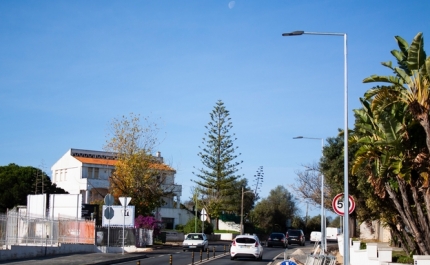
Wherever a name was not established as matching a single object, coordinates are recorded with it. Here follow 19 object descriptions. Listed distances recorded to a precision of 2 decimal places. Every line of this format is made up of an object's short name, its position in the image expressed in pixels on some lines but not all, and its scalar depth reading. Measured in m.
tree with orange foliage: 55.12
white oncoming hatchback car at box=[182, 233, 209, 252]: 45.12
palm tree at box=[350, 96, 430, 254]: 21.81
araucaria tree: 80.88
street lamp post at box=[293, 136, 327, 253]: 31.72
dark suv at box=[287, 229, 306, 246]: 65.06
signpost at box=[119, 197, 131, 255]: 35.72
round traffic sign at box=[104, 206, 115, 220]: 34.78
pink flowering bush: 49.59
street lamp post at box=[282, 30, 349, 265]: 18.34
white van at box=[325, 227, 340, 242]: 59.66
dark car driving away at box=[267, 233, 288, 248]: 58.53
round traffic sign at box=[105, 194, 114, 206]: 34.28
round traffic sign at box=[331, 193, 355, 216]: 21.17
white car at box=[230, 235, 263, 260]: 34.41
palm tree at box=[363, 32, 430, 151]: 20.03
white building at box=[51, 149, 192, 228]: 80.44
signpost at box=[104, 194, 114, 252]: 34.25
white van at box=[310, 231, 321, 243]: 61.26
